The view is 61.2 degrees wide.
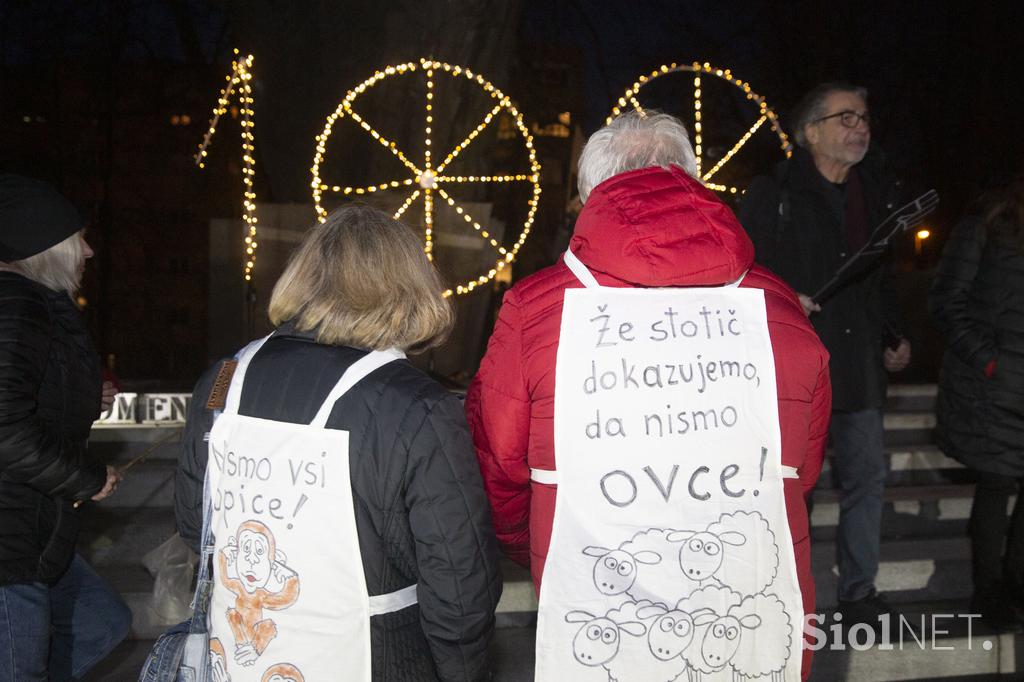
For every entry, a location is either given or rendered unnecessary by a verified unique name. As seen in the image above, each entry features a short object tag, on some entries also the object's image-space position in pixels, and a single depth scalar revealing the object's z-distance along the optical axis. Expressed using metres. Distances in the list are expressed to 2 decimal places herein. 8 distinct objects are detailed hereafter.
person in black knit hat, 2.42
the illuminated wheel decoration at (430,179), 6.07
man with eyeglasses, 3.83
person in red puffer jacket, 2.01
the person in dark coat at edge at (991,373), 3.93
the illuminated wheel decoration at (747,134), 6.01
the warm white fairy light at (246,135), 6.22
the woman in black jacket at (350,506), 1.95
